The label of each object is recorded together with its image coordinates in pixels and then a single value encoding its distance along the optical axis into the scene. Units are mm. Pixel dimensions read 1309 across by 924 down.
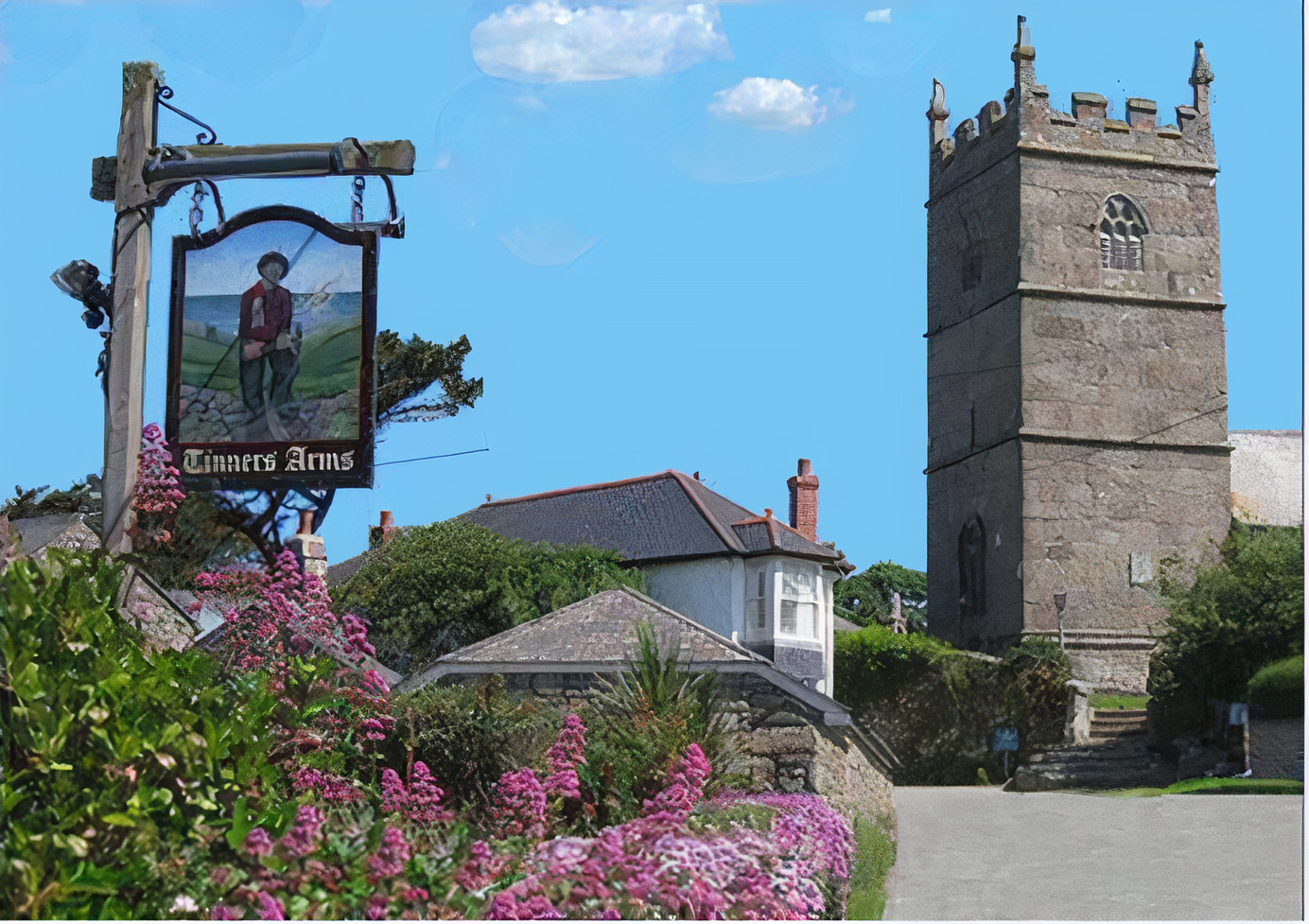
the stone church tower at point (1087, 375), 43906
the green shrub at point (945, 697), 38688
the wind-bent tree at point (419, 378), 32625
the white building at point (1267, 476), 49906
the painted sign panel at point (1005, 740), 38250
